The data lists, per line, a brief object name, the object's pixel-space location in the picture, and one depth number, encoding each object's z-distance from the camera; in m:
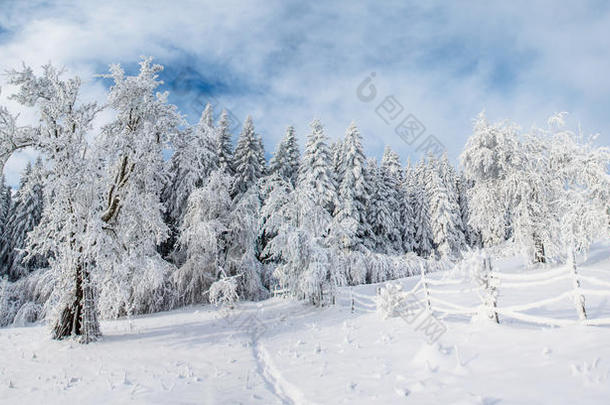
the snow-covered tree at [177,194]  24.05
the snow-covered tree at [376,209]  32.71
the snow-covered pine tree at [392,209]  33.38
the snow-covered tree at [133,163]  12.11
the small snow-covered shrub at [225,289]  15.68
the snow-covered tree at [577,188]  16.98
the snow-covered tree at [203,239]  19.94
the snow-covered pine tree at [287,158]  31.27
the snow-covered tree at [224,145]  28.45
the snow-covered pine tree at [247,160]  27.78
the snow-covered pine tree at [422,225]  40.16
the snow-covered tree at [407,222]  37.97
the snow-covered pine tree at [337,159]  32.91
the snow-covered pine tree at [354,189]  29.70
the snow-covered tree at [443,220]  38.06
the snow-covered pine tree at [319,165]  28.78
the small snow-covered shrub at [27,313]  19.68
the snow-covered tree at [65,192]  11.03
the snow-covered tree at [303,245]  16.50
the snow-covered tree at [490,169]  20.62
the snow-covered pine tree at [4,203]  33.22
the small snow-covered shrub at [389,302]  12.05
